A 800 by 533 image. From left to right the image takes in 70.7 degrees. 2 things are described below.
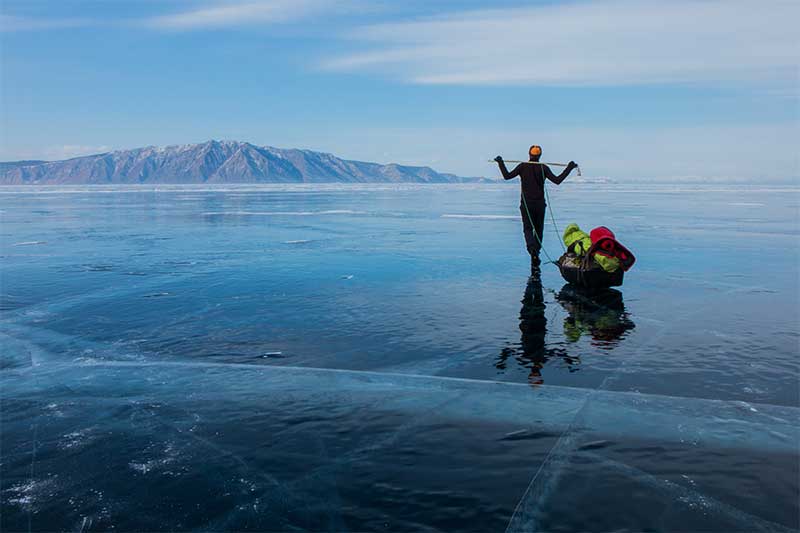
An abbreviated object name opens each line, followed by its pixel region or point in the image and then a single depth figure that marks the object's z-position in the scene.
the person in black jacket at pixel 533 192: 13.00
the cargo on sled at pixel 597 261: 10.56
